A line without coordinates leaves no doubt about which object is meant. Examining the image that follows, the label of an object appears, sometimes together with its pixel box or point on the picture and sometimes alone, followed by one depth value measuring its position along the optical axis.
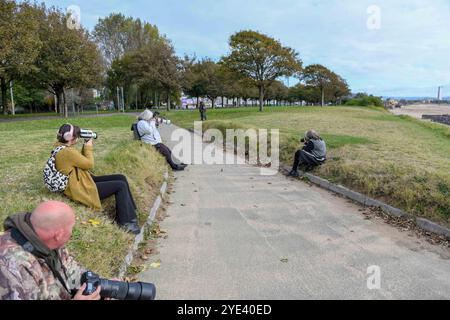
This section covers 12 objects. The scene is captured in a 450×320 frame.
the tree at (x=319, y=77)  63.09
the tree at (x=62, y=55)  34.06
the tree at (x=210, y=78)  59.12
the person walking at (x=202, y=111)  29.89
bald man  2.07
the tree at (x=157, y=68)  47.59
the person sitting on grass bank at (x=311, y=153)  9.38
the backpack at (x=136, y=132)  10.80
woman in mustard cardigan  4.65
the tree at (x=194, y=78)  51.23
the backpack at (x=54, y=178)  4.80
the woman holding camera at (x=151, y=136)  10.45
